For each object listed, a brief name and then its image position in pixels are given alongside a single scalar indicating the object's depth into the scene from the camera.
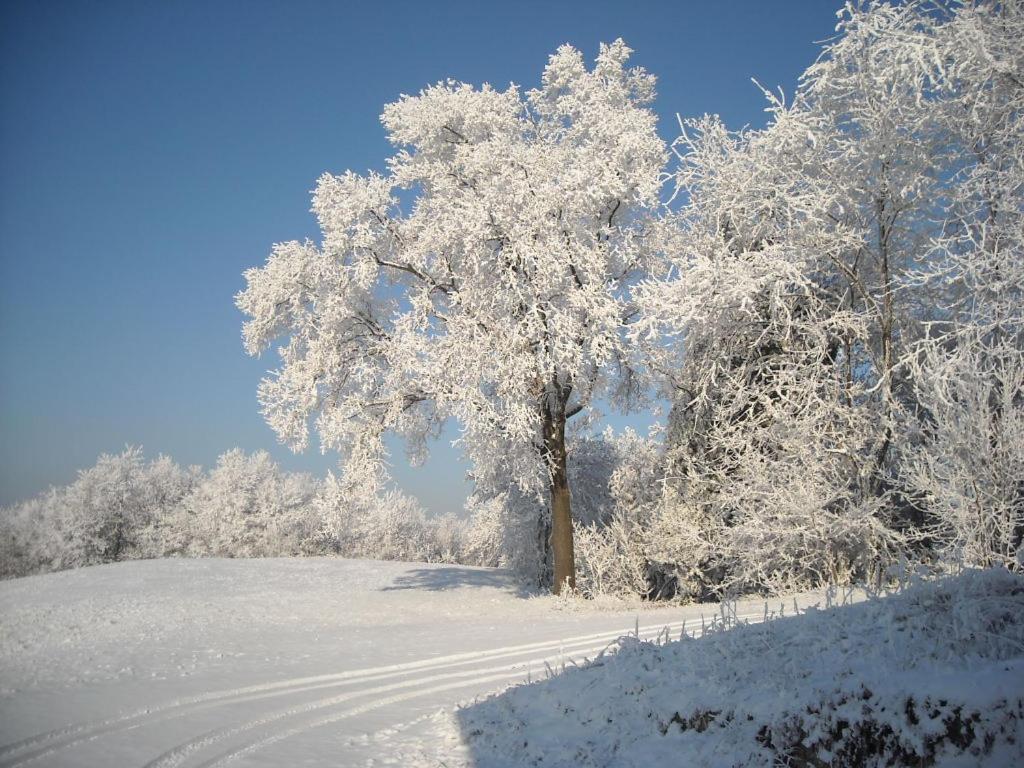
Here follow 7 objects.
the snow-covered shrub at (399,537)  56.69
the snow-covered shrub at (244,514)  50.81
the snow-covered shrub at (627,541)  18.12
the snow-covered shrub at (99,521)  50.53
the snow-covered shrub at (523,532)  23.69
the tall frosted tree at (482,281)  15.50
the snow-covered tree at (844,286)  11.76
